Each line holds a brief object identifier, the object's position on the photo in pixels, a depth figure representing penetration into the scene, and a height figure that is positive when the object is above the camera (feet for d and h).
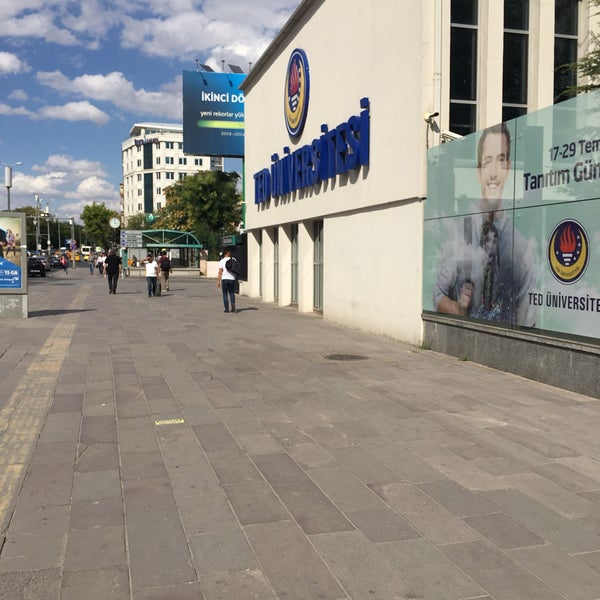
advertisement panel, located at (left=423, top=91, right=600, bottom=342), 24.85 +1.58
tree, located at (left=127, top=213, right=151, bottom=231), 330.34 +19.04
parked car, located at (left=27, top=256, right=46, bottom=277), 153.28 -1.62
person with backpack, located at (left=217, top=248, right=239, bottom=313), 57.00 -1.53
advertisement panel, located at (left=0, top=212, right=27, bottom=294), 50.98 +0.62
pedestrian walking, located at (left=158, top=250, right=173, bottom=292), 87.51 -0.96
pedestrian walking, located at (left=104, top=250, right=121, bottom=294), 84.53 -1.05
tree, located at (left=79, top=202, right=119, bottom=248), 374.84 +21.41
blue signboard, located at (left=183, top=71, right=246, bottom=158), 121.60 +26.53
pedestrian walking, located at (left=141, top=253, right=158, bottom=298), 79.10 -1.81
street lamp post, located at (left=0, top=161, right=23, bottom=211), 96.49 +12.10
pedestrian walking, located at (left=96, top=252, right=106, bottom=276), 157.05 -1.28
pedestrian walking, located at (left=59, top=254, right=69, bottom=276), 179.20 -0.57
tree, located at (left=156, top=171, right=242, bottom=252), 171.83 +14.68
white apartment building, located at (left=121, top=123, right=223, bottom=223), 460.14 +65.98
